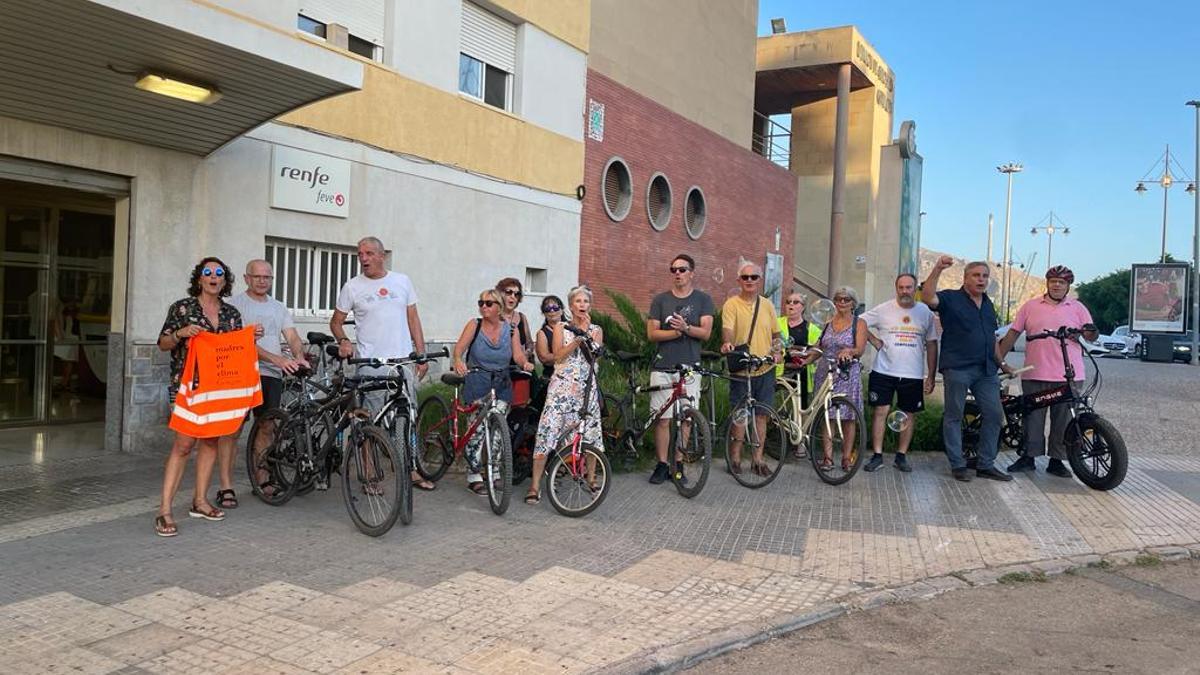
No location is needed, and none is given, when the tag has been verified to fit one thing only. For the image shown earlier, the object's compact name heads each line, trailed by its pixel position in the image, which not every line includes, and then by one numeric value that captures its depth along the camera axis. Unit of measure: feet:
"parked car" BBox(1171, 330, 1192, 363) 122.83
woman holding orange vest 18.30
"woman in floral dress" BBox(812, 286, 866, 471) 26.96
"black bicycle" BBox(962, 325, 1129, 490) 25.36
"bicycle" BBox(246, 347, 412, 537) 18.57
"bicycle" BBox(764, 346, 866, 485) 25.73
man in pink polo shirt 27.14
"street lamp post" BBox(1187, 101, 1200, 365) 116.49
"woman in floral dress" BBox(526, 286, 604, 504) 21.56
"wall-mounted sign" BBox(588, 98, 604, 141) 50.72
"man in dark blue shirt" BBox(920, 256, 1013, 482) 26.63
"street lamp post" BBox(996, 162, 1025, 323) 210.88
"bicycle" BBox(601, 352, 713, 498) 23.21
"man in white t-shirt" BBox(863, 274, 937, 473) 27.43
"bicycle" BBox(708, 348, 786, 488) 25.17
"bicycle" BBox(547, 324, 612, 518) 21.20
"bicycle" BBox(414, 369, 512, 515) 20.63
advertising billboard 118.21
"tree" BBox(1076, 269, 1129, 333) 254.68
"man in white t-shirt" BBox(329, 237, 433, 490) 22.98
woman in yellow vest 30.27
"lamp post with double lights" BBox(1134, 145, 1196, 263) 139.62
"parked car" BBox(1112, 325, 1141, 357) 139.13
